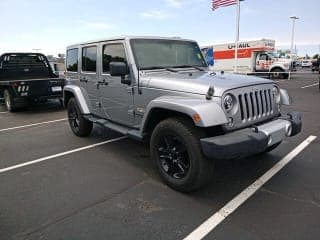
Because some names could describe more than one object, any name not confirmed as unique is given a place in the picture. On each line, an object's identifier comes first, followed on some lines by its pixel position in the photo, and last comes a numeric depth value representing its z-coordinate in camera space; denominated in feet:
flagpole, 69.34
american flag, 61.82
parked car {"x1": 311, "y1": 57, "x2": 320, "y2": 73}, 112.99
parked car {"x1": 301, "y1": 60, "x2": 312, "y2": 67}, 188.03
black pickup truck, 32.14
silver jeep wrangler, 10.74
